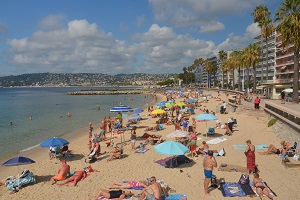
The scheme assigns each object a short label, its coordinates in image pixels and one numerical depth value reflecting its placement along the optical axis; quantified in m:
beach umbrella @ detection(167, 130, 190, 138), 14.32
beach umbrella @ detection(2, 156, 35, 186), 10.70
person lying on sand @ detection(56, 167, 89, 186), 10.76
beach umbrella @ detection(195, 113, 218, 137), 16.71
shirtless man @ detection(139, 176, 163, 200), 8.06
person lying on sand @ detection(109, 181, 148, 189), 9.84
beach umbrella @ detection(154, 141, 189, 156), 11.05
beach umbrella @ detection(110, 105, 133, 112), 18.56
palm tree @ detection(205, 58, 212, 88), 97.75
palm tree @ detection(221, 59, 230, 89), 69.69
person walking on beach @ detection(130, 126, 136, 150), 17.64
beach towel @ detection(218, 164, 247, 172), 11.28
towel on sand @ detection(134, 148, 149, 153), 15.25
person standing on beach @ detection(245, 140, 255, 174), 10.59
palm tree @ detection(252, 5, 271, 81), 48.88
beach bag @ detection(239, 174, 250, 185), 9.39
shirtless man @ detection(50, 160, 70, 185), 11.14
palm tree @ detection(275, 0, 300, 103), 25.62
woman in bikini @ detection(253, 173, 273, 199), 8.62
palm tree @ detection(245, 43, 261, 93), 47.34
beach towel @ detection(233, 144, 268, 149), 14.83
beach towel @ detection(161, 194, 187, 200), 8.78
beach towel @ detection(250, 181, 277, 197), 8.88
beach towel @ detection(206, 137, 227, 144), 16.34
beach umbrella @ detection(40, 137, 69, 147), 13.76
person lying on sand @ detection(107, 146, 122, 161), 13.98
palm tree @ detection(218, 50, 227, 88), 80.82
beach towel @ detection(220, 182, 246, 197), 8.96
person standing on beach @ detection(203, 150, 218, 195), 9.16
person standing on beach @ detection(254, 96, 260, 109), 26.09
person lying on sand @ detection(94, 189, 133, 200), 8.83
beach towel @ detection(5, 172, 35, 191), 10.41
